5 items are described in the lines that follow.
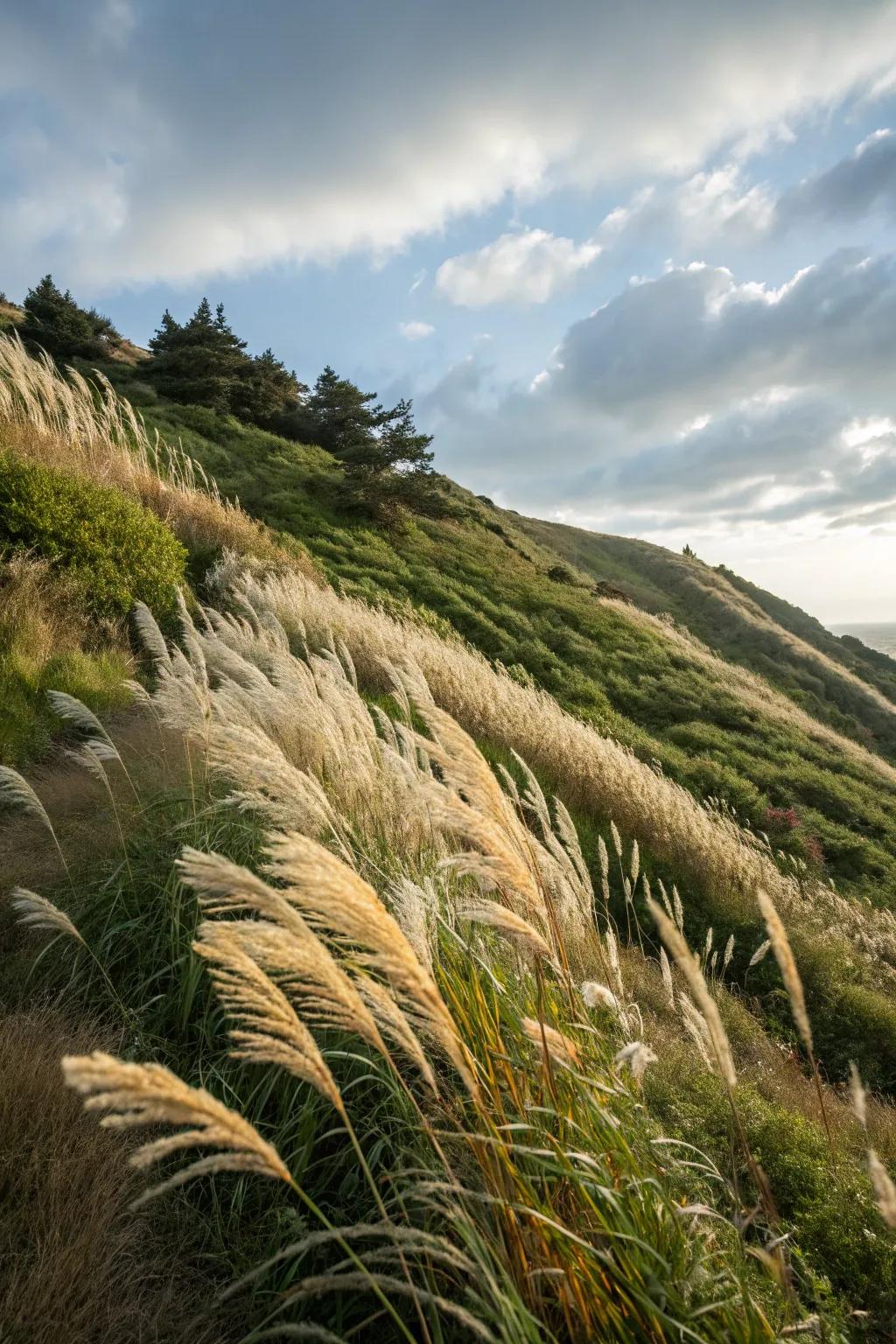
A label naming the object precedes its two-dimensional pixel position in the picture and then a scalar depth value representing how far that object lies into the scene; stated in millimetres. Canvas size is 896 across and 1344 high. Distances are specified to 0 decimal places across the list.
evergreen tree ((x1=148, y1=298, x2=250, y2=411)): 25547
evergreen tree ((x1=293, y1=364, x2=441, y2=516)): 21422
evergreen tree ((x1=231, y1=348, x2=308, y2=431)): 28062
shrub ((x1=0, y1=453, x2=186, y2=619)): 6680
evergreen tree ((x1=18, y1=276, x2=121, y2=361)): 25672
